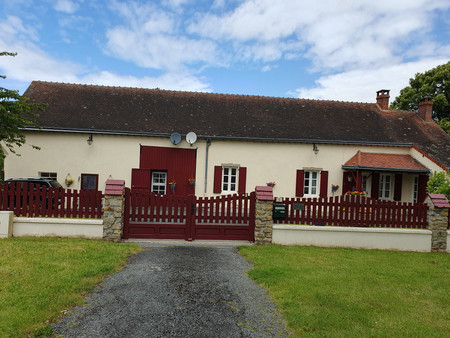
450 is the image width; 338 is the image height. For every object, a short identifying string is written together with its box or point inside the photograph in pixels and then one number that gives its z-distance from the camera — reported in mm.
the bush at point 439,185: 9805
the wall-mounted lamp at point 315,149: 15906
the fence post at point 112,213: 8000
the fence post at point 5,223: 7777
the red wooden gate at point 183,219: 8430
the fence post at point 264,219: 8312
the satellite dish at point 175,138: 15102
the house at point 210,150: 14883
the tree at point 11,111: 10648
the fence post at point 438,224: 8609
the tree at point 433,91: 26469
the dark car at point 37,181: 12209
